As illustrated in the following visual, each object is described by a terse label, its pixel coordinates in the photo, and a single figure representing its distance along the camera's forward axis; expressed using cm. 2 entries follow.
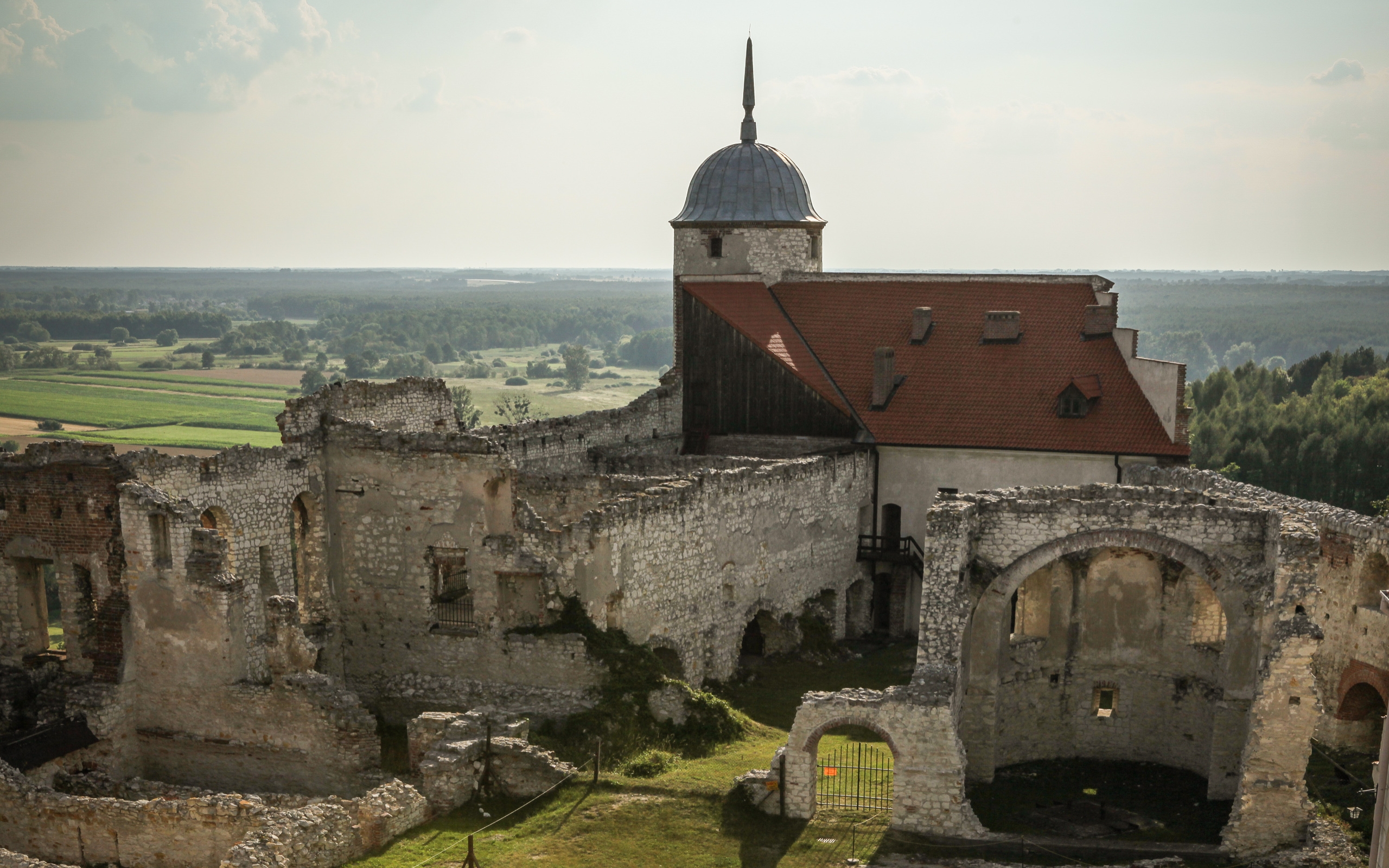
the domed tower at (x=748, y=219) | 4316
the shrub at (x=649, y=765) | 2527
